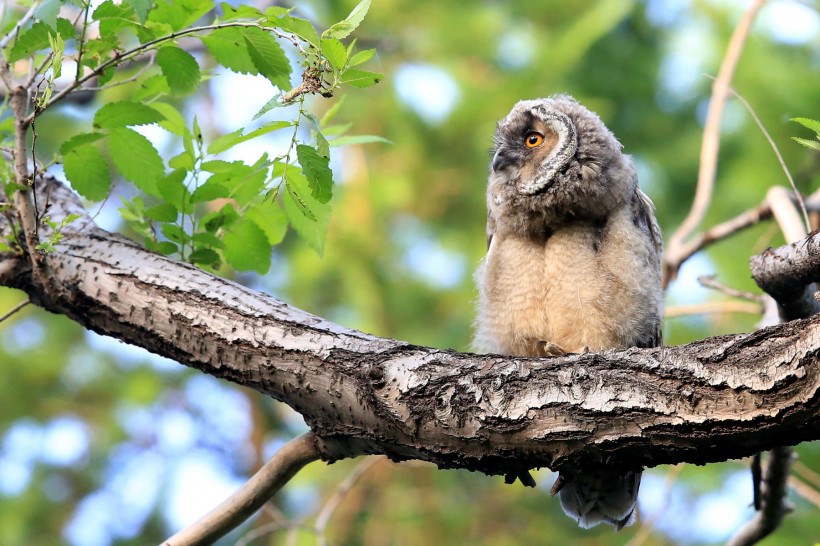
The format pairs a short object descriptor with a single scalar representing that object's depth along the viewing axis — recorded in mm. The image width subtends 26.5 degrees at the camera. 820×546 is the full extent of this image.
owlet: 7109
